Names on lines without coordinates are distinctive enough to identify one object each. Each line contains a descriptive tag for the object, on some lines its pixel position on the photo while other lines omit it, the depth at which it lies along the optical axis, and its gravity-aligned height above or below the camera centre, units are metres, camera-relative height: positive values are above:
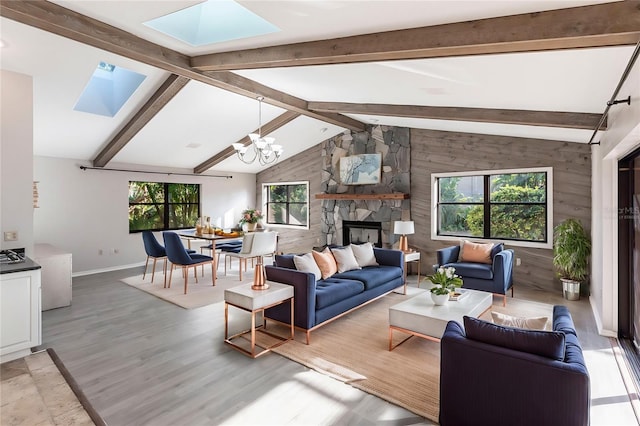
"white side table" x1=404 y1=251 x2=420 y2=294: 5.89 -0.75
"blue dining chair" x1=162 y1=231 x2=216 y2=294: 5.45 -0.64
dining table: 6.09 -0.42
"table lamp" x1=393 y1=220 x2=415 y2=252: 6.27 -0.26
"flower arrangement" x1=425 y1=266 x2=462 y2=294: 3.49 -0.70
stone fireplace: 7.09 +0.57
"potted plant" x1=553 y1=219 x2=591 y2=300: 4.92 -0.59
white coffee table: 3.11 -0.95
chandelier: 4.97 +1.04
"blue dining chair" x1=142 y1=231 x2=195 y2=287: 6.04 -0.59
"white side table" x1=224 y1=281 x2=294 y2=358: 3.25 -0.85
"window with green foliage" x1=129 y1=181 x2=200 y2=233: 7.64 +0.20
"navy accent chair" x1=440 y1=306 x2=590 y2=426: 1.77 -0.90
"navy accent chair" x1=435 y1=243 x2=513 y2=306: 4.81 -0.84
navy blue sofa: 3.55 -0.90
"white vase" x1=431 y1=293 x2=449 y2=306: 3.48 -0.87
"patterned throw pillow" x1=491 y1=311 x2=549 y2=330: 2.29 -0.75
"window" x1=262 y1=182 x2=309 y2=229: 9.11 +0.29
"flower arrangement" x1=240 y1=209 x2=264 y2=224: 7.06 -0.07
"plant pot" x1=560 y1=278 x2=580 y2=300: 5.02 -1.12
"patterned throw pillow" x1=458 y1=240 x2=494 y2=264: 5.40 -0.62
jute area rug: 2.60 -1.34
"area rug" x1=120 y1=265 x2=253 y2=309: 4.94 -1.21
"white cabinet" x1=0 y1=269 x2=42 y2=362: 3.04 -0.91
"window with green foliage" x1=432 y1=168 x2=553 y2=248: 5.70 +0.15
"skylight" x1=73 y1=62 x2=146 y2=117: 4.97 +1.83
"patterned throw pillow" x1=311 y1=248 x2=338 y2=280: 4.38 -0.64
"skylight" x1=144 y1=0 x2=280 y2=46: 3.07 +1.82
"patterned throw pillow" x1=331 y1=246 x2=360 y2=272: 4.73 -0.63
